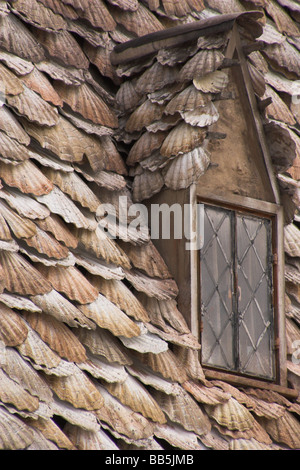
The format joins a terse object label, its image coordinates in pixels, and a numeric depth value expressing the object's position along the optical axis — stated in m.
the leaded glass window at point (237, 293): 11.42
